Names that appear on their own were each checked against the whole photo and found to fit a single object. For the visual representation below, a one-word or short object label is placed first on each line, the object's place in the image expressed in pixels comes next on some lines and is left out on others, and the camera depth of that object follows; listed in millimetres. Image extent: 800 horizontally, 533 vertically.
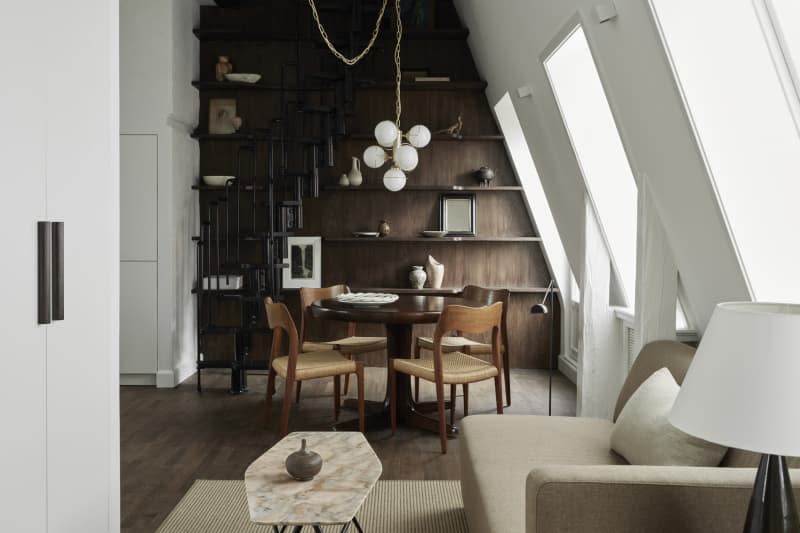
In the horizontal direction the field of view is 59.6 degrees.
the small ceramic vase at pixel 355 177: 6469
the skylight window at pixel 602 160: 4414
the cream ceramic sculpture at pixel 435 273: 6492
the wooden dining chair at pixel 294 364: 4086
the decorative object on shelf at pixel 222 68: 6430
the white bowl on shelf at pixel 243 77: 6352
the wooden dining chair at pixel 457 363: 3994
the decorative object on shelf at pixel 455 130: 6508
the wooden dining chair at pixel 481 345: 4938
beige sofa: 1704
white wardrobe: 1925
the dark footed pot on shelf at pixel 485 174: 6488
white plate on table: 4555
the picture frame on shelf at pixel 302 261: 6637
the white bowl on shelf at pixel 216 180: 6320
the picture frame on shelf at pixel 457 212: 6645
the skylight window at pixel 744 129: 2451
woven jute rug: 2971
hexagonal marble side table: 1938
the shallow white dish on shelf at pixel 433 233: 6457
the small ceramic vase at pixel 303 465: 2160
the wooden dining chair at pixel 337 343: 4934
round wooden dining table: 4227
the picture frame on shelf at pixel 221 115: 6559
